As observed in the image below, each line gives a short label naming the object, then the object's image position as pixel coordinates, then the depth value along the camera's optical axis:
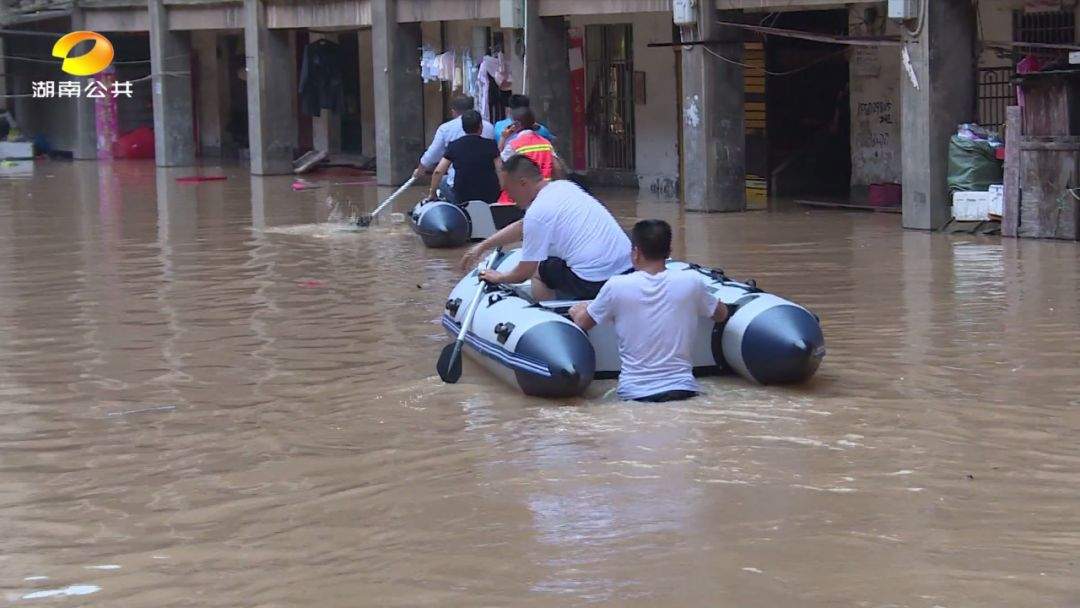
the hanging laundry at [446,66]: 26.23
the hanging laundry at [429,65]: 26.42
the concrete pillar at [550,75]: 22.38
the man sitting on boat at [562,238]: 8.99
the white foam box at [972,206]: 16.05
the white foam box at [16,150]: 34.47
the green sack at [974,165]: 16.12
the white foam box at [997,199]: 15.89
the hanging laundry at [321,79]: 30.56
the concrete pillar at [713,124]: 19.44
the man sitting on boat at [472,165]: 15.52
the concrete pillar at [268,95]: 29.41
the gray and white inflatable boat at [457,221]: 15.72
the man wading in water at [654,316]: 7.98
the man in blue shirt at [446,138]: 16.08
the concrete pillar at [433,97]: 29.00
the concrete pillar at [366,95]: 31.61
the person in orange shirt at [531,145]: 13.69
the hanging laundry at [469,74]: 25.78
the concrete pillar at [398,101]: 26.14
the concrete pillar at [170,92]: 31.89
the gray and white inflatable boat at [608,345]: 8.20
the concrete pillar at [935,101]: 16.28
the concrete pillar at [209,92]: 37.16
